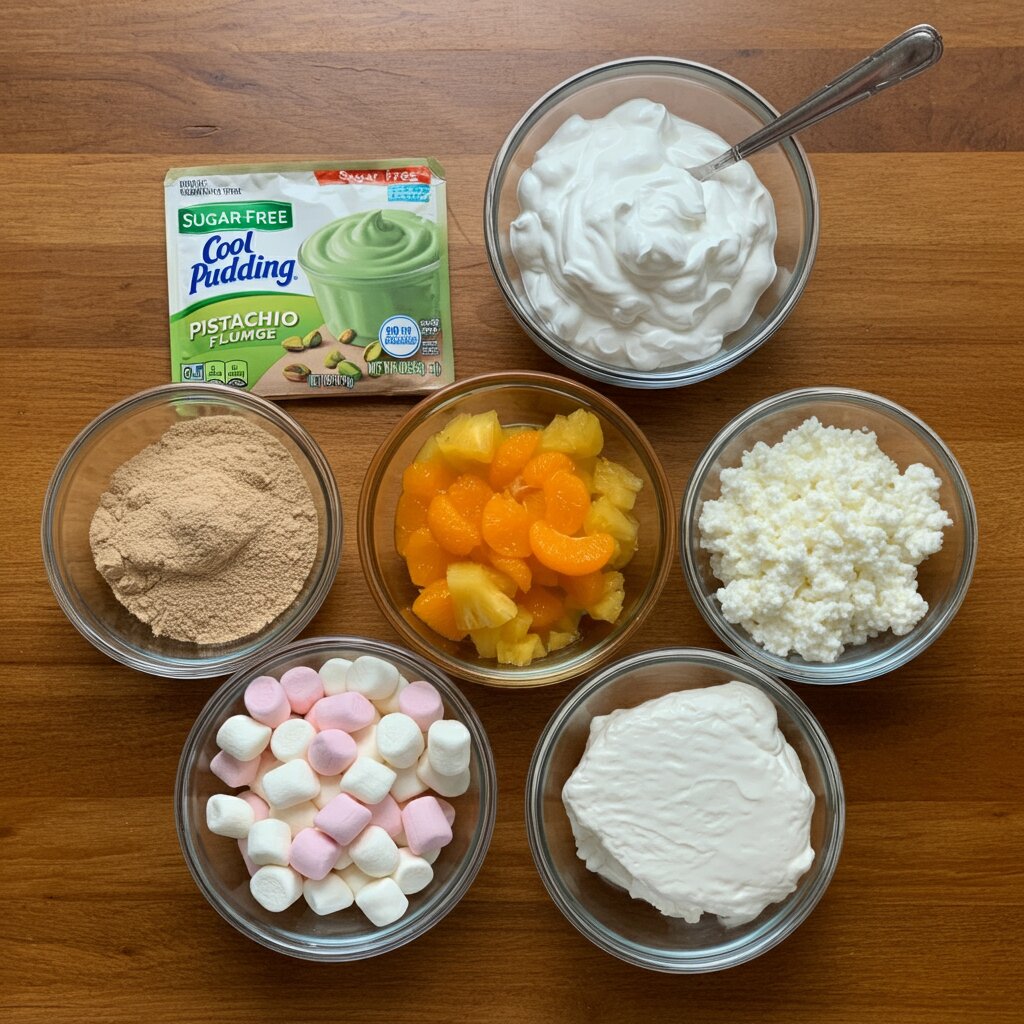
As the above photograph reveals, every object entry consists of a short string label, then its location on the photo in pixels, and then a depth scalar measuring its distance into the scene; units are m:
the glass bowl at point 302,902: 0.41
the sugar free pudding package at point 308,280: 0.44
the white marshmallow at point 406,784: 0.41
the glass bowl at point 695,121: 0.42
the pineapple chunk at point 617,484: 0.42
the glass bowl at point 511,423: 0.42
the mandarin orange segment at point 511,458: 0.40
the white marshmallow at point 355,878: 0.41
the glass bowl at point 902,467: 0.42
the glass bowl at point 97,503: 0.42
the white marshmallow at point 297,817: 0.40
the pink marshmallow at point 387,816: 0.40
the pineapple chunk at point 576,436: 0.41
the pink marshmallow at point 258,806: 0.41
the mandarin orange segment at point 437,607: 0.41
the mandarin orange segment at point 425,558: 0.41
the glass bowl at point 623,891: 0.41
